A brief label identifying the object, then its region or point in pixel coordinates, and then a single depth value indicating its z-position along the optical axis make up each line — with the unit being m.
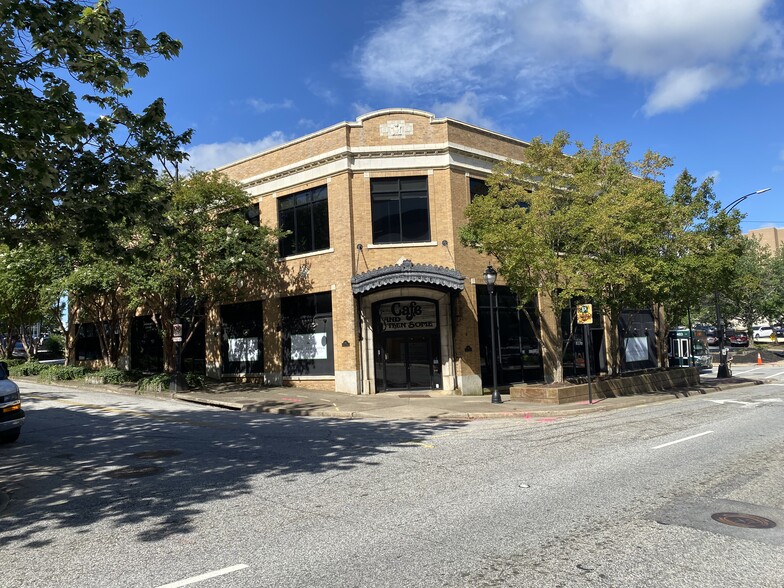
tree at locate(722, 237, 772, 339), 47.31
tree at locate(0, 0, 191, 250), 7.41
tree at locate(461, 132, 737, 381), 17.77
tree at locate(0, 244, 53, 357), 24.11
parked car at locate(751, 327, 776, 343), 74.09
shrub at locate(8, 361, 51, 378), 31.16
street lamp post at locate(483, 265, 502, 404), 18.20
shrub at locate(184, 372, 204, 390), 23.67
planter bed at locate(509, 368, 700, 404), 18.17
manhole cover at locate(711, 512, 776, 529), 5.74
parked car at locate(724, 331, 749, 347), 59.84
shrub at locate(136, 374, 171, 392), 22.67
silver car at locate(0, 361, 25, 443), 10.71
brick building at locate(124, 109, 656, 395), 21.52
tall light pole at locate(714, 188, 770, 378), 28.92
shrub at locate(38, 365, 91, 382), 28.02
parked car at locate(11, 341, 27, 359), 57.22
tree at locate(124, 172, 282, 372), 20.55
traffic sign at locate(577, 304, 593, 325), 17.67
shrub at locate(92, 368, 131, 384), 25.55
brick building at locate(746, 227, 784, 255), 111.94
